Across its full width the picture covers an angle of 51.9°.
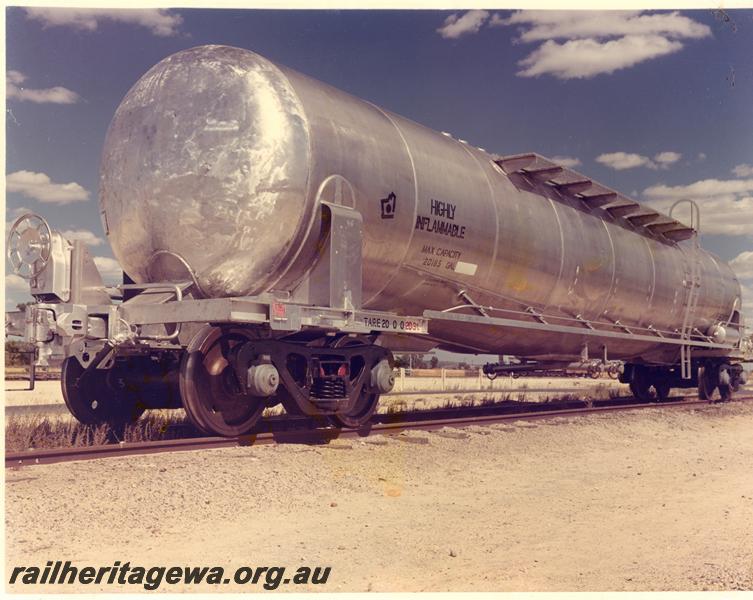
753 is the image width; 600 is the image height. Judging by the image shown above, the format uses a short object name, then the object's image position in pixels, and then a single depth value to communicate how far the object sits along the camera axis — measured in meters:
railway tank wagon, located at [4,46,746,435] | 7.65
